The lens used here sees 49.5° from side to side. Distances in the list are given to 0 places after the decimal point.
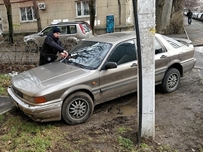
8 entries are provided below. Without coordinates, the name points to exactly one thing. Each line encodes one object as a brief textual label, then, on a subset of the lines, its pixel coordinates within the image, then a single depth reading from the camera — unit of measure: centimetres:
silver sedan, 388
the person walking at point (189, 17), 2945
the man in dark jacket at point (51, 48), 536
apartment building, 1712
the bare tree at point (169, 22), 1886
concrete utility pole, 323
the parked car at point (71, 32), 1209
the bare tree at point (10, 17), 1299
